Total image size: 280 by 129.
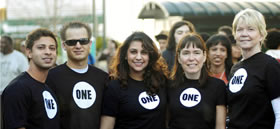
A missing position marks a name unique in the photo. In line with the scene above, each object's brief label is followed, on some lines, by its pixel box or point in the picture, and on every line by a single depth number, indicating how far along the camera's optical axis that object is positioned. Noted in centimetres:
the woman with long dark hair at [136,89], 412
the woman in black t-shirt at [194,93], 409
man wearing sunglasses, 409
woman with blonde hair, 369
